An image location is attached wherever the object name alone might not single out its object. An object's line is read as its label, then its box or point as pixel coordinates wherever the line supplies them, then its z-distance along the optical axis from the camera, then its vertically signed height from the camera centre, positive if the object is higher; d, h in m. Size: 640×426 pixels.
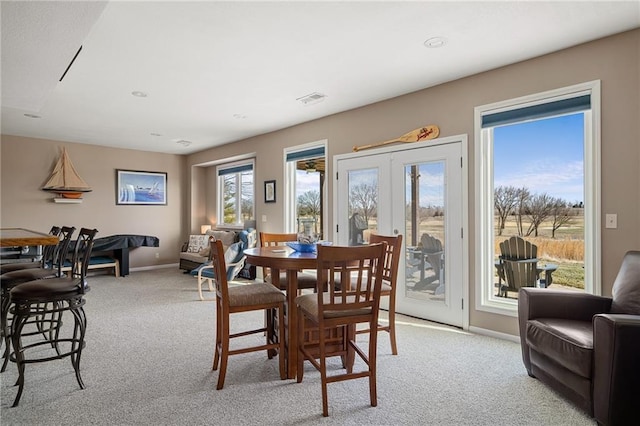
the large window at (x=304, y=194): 5.70 +0.28
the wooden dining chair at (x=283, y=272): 3.11 -0.57
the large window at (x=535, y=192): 3.00 +0.17
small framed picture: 5.89 +0.34
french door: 3.64 -0.03
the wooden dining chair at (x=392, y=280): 2.88 -0.58
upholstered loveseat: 5.89 -0.61
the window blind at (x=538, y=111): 2.88 +0.85
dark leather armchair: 1.78 -0.74
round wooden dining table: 2.35 -0.37
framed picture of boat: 7.26 +0.52
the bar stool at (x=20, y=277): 2.56 -0.49
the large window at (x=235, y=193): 7.14 +0.39
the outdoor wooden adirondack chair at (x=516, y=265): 3.49 -0.53
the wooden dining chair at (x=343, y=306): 2.04 -0.58
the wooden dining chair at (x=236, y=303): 2.36 -0.61
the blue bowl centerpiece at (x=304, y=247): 2.78 -0.28
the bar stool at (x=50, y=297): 2.18 -0.52
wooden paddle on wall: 3.78 +0.82
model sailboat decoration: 6.42 +0.55
